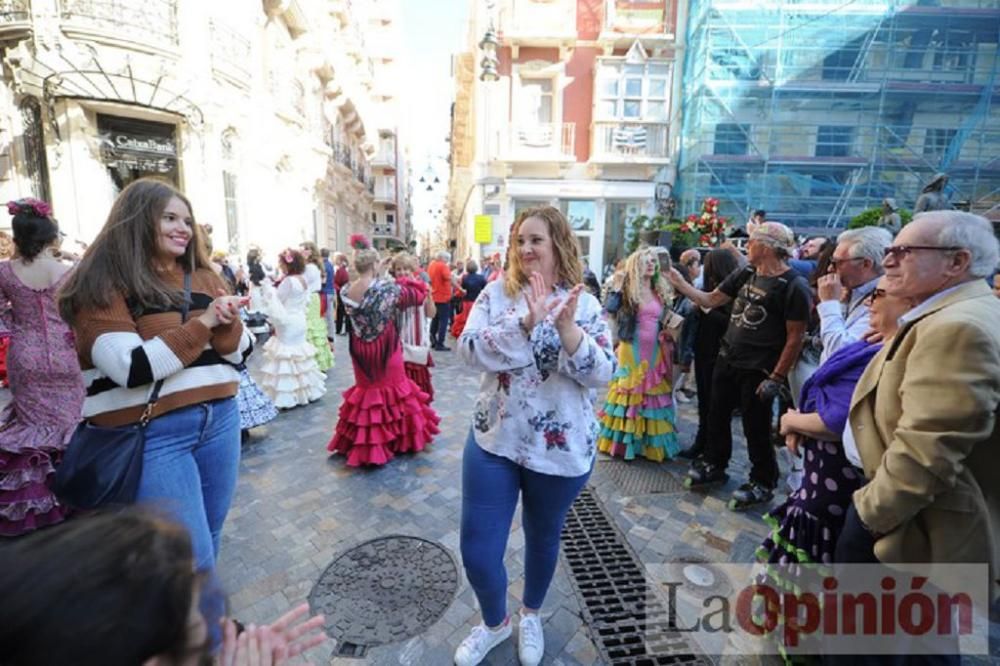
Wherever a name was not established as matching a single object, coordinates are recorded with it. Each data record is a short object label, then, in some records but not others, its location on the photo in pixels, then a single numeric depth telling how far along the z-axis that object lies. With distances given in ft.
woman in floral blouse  5.97
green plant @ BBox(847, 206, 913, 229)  21.54
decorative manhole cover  7.55
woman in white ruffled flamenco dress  18.71
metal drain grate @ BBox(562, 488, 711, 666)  7.11
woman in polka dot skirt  6.45
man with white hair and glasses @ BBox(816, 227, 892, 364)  8.41
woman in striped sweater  5.42
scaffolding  46.24
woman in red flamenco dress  13.66
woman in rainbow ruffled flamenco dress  13.80
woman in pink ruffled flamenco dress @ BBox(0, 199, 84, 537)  9.26
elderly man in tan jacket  4.60
